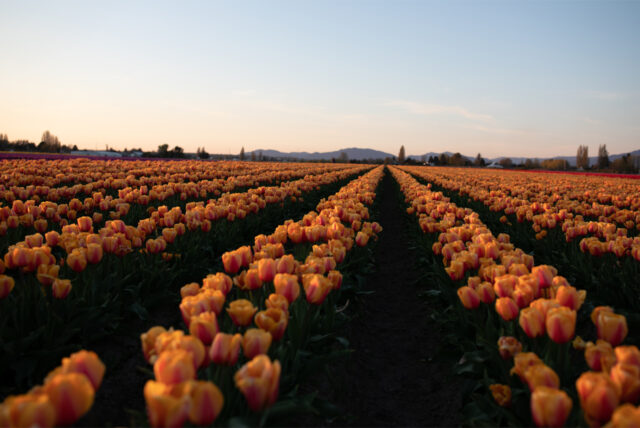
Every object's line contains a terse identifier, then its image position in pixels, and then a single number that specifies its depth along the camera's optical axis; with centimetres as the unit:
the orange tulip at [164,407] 58
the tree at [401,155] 12990
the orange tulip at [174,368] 62
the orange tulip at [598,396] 64
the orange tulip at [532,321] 89
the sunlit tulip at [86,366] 63
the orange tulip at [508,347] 94
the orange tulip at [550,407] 64
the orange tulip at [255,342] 77
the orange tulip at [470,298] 115
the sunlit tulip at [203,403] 60
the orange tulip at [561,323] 83
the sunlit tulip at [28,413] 55
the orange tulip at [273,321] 85
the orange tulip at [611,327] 82
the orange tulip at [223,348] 75
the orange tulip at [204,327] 78
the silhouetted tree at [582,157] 9756
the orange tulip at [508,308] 100
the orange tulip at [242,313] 87
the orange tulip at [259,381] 66
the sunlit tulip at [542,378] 71
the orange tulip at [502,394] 89
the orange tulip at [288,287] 99
